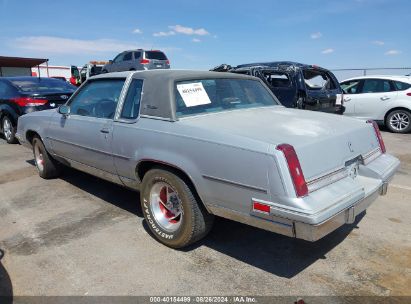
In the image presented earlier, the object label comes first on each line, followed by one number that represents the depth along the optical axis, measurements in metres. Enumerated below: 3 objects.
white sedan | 9.80
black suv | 7.81
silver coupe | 2.62
